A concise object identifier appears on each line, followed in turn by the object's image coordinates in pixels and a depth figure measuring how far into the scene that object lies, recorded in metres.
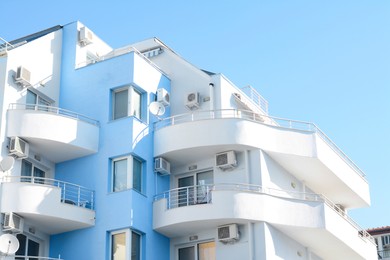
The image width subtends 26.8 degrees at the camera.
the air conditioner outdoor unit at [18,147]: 30.75
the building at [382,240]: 51.06
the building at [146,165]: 30.89
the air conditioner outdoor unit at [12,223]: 29.17
